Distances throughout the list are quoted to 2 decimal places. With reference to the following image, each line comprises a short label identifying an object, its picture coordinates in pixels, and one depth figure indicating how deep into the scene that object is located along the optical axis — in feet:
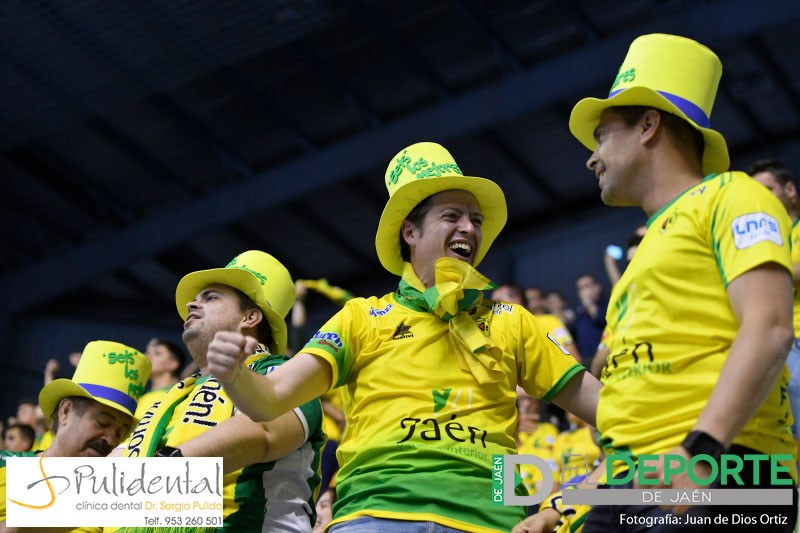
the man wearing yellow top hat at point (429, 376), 9.20
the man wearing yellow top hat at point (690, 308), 6.69
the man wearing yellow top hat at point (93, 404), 14.10
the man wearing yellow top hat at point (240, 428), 10.16
